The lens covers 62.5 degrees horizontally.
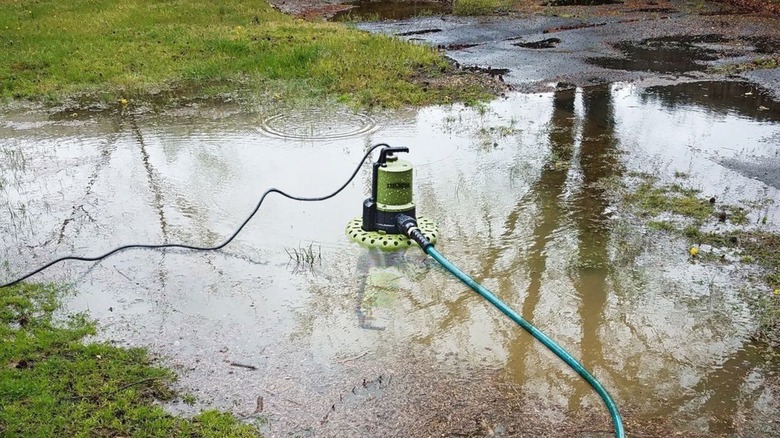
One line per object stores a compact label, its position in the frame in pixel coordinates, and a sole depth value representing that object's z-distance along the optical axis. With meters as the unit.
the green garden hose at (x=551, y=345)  2.67
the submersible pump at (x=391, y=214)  4.04
